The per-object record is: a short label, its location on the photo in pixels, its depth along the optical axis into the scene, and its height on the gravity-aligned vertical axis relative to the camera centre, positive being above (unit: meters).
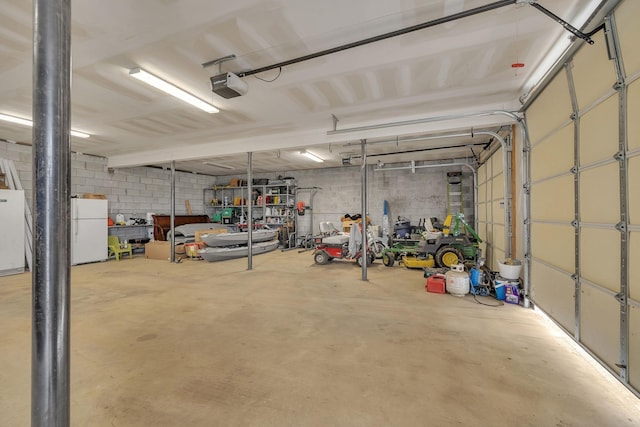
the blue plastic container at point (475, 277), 4.16 -0.96
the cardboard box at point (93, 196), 7.19 +0.53
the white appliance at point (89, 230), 6.74 -0.38
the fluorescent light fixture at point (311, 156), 7.33 +1.70
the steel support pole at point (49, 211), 1.08 +0.02
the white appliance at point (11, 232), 5.55 -0.34
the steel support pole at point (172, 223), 7.26 -0.21
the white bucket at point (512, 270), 3.81 -0.78
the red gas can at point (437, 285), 4.30 -1.11
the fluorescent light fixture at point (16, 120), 4.76 +1.73
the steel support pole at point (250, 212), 6.19 +0.07
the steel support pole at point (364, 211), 5.17 +0.07
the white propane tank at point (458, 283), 4.09 -1.03
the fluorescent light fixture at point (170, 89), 3.24 +1.70
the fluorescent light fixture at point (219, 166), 8.85 +1.71
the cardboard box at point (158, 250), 7.63 -0.99
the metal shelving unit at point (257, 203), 9.96 +0.47
